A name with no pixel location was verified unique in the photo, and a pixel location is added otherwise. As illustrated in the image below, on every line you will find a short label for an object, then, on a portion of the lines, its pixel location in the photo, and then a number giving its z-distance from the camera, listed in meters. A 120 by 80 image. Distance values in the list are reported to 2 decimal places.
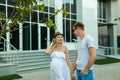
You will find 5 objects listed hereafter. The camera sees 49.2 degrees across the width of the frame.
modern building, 8.84
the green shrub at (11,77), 5.31
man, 2.05
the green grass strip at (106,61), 9.03
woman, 2.60
